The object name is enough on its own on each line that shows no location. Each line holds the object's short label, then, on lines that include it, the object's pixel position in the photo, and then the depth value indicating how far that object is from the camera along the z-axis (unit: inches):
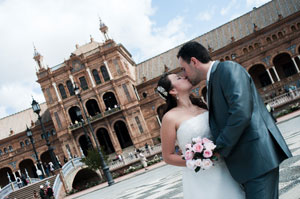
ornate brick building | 1657.2
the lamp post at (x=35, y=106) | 848.9
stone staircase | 1026.7
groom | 95.3
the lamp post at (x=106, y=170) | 834.2
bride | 114.8
